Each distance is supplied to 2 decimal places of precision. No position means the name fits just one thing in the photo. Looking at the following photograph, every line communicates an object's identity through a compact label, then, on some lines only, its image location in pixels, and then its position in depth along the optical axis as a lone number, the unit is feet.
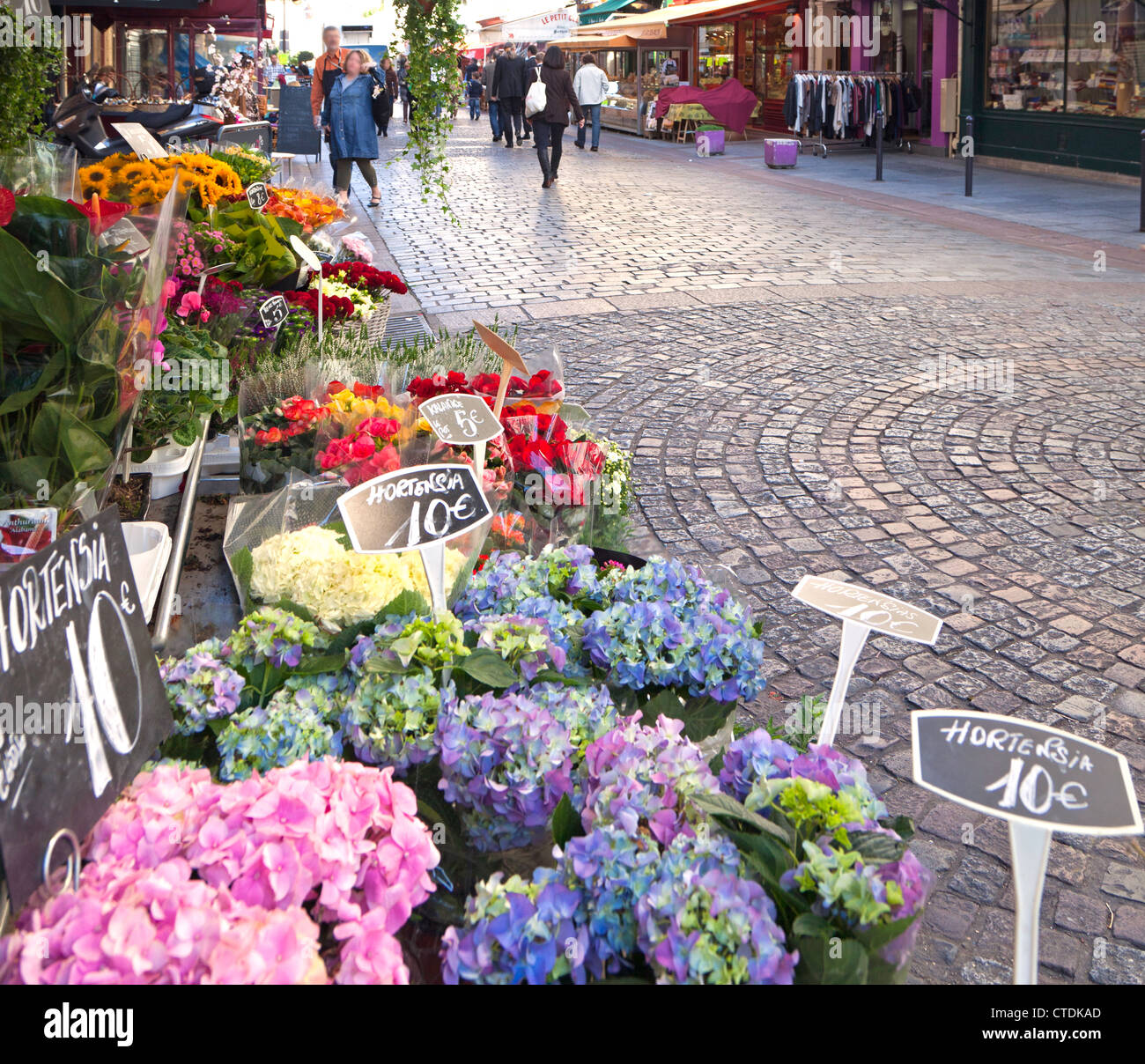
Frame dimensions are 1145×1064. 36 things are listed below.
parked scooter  35.86
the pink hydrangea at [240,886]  3.94
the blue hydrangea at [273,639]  6.45
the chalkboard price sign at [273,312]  14.73
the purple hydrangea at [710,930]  4.20
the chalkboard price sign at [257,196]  18.85
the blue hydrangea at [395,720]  5.75
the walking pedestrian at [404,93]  75.66
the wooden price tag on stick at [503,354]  10.08
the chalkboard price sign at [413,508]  6.63
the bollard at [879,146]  54.19
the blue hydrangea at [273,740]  5.66
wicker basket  16.38
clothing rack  69.21
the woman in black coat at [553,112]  52.85
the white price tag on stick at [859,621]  6.16
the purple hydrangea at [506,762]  5.49
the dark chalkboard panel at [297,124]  57.21
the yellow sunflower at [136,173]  14.92
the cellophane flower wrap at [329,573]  7.52
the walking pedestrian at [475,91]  112.57
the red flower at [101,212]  8.21
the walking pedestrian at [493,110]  80.69
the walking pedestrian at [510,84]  74.23
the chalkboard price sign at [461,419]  8.49
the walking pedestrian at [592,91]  77.49
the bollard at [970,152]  43.42
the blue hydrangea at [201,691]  6.02
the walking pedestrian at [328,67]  43.80
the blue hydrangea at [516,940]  4.37
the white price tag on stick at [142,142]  19.13
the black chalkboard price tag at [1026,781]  4.50
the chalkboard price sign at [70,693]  4.40
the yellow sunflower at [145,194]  13.60
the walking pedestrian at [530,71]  75.46
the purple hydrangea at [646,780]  5.04
